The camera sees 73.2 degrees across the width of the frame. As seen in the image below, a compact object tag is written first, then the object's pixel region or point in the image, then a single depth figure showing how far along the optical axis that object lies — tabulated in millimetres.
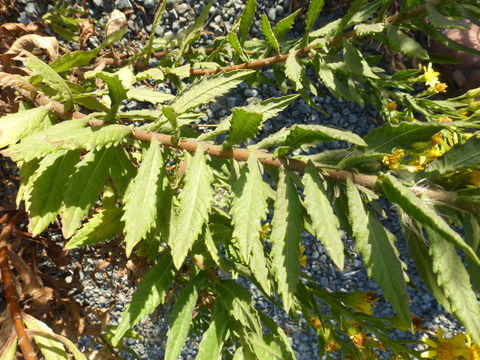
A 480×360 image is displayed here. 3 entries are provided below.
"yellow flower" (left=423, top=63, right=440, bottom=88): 391
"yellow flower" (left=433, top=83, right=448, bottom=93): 422
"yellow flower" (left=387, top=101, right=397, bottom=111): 364
